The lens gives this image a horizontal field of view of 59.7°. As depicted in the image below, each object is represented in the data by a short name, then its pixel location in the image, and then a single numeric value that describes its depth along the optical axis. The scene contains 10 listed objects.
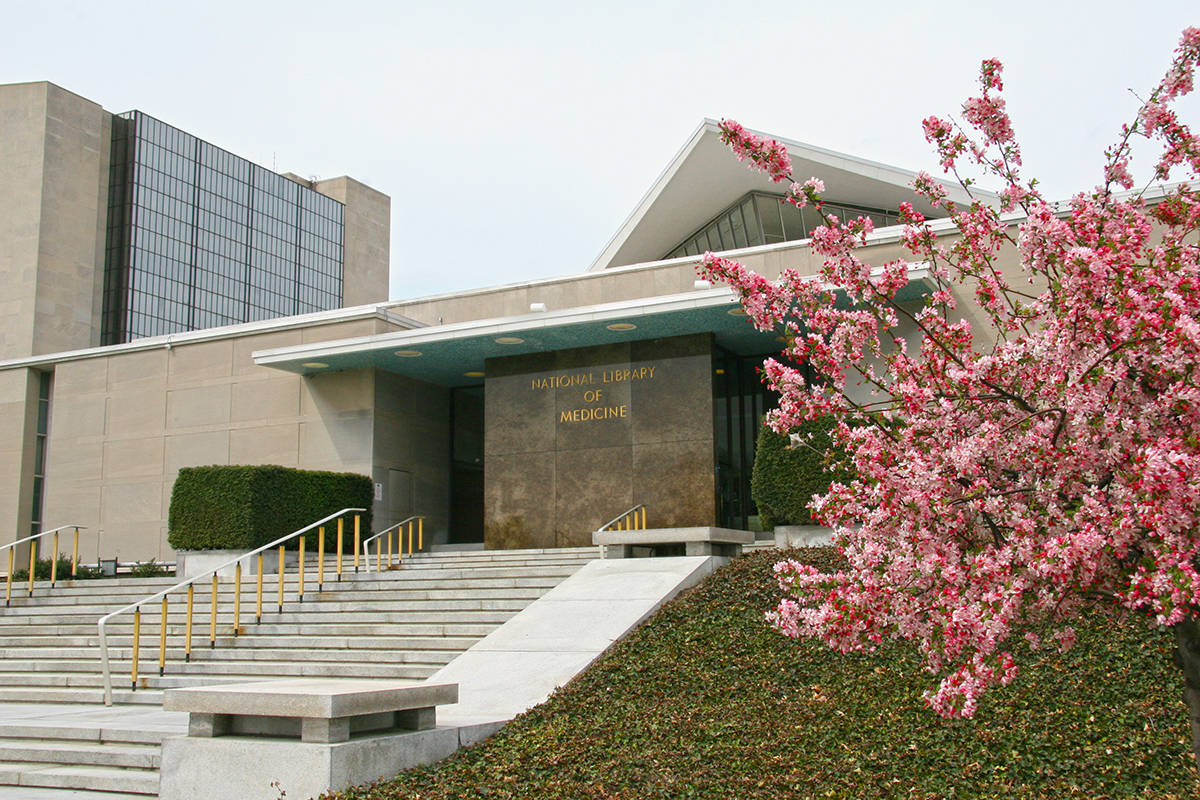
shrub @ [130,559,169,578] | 17.31
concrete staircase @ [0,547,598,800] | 7.98
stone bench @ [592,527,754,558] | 12.18
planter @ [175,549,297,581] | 15.83
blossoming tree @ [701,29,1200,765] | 4.06
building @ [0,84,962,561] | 16.81
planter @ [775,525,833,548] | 13.60
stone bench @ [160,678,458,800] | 6.05
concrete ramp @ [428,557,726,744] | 8.30
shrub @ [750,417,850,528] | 13.55
